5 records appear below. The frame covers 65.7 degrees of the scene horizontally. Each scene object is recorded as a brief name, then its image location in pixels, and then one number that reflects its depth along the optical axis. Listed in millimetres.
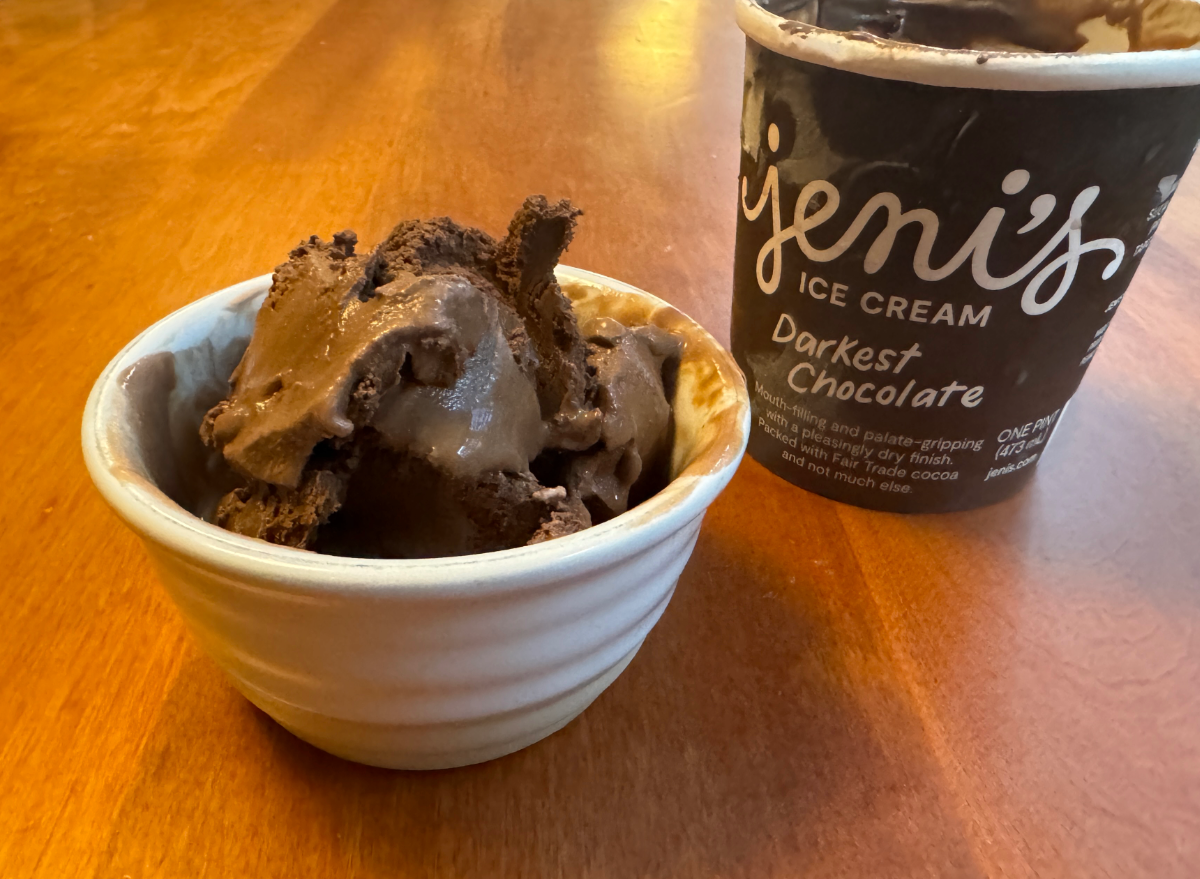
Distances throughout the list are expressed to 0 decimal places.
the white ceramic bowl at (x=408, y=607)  113
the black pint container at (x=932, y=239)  161
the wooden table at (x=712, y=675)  140
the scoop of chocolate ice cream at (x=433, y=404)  134
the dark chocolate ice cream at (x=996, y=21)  204
